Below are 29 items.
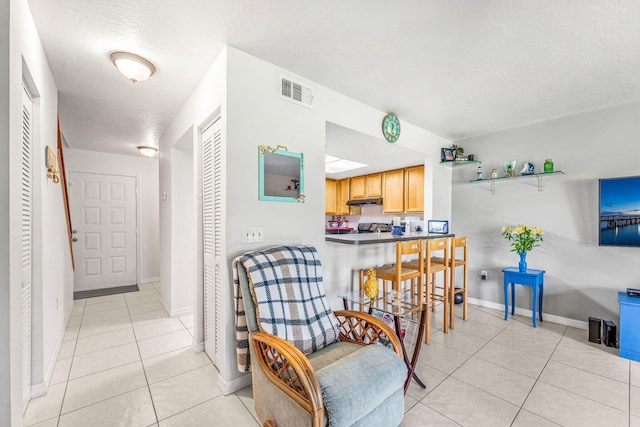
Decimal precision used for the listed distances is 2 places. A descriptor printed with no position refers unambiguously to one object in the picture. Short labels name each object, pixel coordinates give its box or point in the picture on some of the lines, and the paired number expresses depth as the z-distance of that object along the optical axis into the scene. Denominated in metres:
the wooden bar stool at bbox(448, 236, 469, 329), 3.11
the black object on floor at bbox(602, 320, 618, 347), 2.65
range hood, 5.26
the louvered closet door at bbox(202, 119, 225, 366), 2.14
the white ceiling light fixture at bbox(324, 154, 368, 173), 4.34
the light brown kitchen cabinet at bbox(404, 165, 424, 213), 4.42
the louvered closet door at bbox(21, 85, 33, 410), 1.72
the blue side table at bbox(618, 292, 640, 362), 2.43
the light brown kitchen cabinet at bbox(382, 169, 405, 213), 4.75
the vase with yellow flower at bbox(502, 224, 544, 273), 3.27
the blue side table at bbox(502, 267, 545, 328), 3.13
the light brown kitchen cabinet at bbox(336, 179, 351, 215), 6.10
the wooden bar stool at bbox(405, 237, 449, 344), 2.78
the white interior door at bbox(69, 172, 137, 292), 4.66
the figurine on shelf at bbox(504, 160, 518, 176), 3.51
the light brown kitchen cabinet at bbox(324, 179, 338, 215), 6.16
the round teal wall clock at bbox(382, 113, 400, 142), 3.05
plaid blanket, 1.68
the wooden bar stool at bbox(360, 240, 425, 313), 2.35
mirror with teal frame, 2.09
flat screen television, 2.74
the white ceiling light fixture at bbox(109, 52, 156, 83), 2.01
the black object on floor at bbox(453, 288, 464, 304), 3.90
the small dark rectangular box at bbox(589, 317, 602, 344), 2.74
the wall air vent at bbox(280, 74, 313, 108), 2.21
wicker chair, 1.25
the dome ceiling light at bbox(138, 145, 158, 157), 4.40
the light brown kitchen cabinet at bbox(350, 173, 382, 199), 5.23
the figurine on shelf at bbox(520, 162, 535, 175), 3.37
